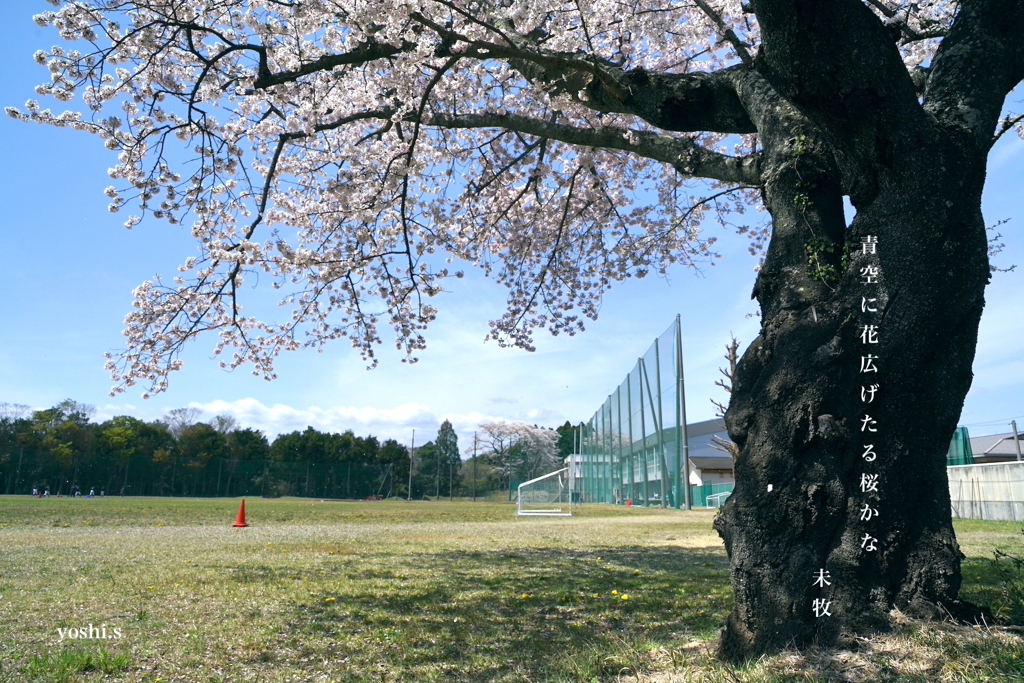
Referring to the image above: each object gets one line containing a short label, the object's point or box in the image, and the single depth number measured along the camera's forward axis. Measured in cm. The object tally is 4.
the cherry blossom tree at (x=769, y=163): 267
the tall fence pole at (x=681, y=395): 2325
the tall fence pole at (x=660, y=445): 2503
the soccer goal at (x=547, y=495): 2172
